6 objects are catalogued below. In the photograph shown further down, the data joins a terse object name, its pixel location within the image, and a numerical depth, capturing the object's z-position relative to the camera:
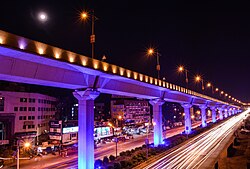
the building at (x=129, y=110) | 119.53
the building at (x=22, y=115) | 56.81
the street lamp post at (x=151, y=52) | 46.74
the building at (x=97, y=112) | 123.44
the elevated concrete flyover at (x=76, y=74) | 18.81
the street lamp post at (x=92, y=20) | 28.27
